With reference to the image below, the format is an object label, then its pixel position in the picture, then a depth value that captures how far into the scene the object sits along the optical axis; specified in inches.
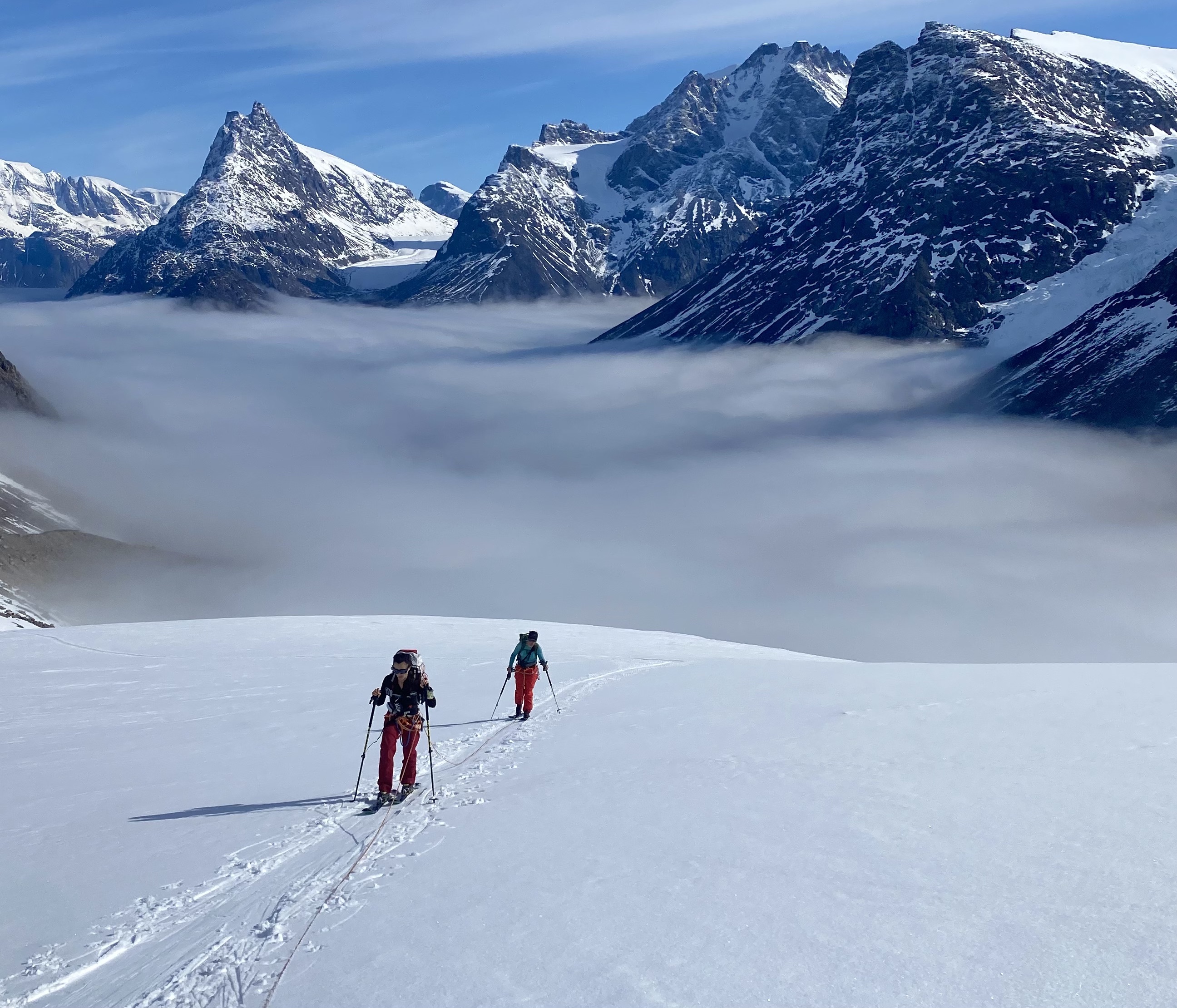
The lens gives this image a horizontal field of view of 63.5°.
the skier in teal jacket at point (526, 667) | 877.2
